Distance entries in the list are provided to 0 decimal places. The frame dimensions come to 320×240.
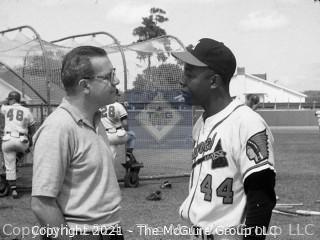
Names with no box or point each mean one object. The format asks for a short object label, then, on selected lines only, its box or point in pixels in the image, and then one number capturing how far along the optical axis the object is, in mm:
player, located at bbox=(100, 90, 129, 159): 11576
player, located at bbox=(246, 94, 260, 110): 12719
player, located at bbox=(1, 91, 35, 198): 10906
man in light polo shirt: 2818
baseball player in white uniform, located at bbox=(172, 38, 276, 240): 2928
